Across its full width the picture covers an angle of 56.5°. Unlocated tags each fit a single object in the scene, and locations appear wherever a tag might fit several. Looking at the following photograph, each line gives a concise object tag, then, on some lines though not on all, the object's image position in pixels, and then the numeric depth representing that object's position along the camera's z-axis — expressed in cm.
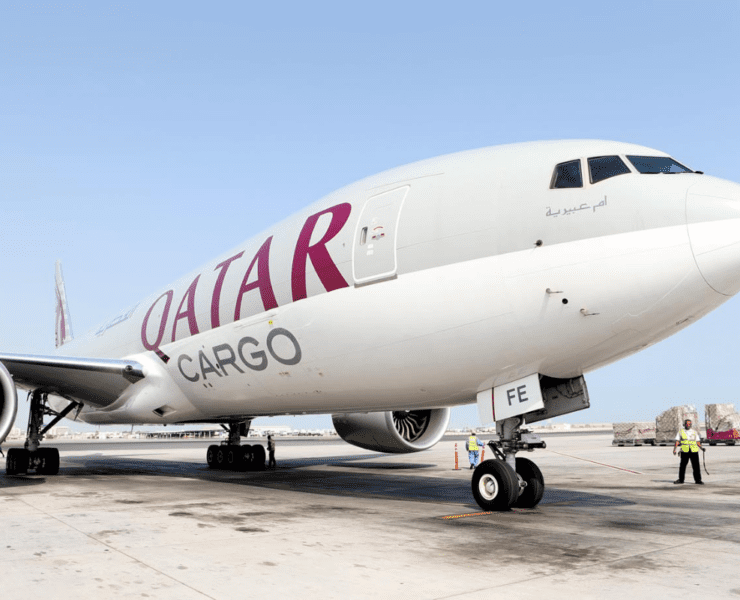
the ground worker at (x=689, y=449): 1292
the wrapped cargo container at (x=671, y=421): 3156
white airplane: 681
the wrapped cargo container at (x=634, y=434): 3397
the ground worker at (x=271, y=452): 1909
